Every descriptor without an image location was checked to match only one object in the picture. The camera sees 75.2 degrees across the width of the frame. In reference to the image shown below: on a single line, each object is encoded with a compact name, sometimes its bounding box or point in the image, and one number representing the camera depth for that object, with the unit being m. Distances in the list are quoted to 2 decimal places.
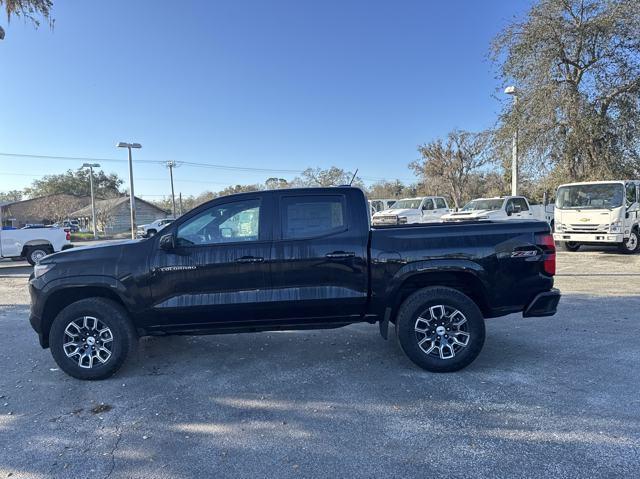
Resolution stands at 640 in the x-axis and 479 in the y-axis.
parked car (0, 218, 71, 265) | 13.74
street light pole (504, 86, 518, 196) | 17.45
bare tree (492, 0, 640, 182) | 16.44
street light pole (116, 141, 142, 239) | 28.70
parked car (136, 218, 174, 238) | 33.91
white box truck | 12.34
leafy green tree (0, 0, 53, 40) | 10.86
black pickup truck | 4.23
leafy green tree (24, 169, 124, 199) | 76.75
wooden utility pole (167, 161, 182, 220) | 53.47
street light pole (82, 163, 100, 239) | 40.22
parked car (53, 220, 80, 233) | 46.72
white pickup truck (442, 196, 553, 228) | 16.16
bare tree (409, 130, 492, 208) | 40.28
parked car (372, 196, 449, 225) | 20.03
